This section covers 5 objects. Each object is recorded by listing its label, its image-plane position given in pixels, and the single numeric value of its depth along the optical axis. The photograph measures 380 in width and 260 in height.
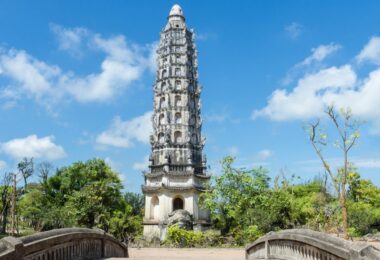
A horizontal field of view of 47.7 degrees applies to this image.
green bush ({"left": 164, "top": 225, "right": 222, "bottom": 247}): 30.87
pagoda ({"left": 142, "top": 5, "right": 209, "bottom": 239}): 42.44
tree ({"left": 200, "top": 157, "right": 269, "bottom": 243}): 31.02
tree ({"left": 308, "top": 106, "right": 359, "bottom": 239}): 26.14
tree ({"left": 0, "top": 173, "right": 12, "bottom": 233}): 37.58
